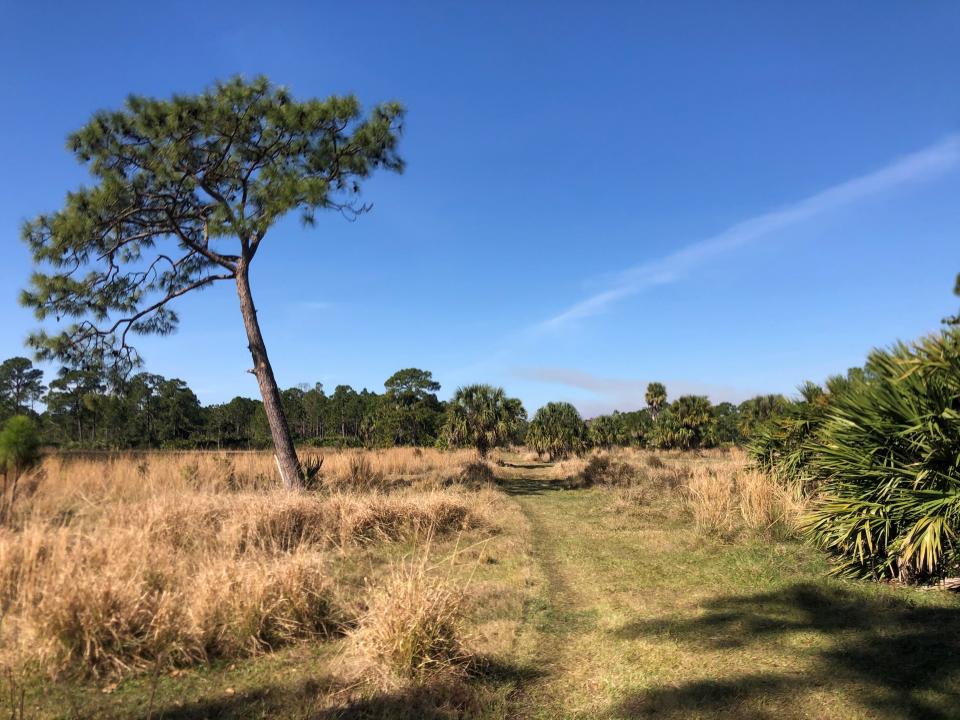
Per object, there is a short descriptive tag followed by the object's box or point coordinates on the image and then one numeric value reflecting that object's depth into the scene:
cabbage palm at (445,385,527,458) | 26.30
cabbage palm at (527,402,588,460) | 38.00
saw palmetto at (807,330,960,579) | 5.72
